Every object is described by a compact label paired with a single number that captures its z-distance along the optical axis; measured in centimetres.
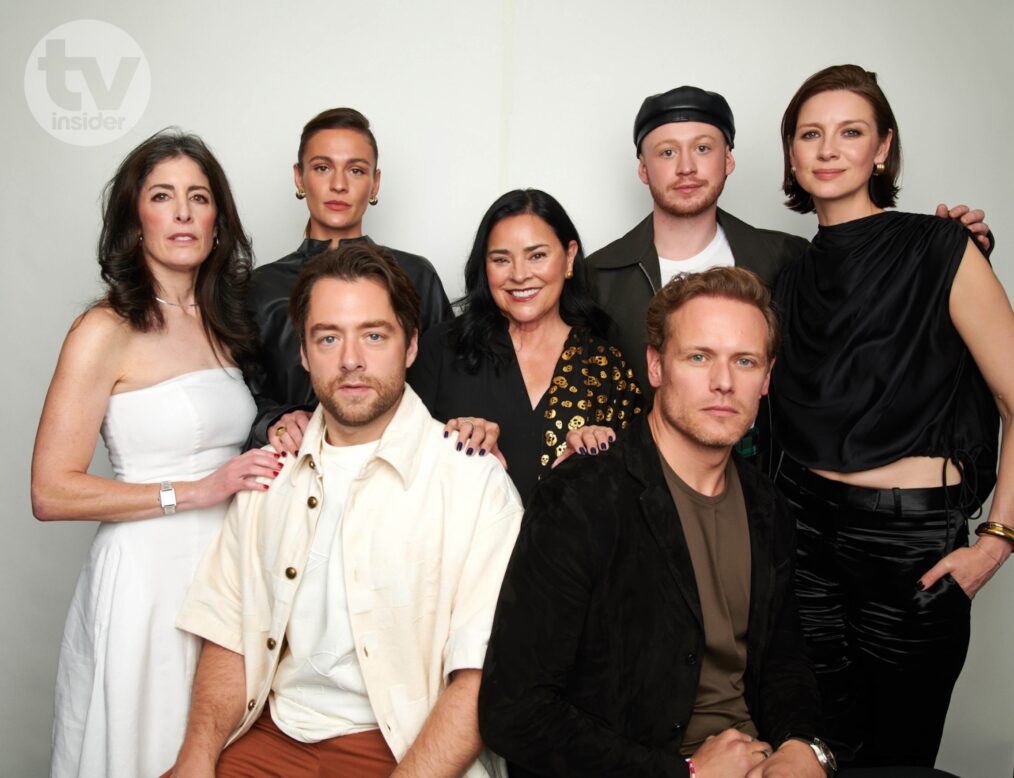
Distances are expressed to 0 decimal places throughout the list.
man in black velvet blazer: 178
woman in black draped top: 239
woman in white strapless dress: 228
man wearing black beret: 302
